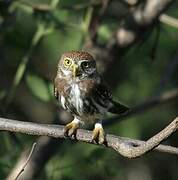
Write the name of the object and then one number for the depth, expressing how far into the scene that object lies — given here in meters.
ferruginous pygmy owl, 9.95
